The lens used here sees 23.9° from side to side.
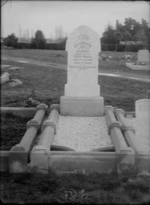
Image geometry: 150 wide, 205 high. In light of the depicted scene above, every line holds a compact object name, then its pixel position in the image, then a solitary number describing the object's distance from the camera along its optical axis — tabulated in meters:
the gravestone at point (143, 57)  18.41
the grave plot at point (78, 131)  4.61
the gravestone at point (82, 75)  7.47
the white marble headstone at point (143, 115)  6.69
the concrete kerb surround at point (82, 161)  4.59
